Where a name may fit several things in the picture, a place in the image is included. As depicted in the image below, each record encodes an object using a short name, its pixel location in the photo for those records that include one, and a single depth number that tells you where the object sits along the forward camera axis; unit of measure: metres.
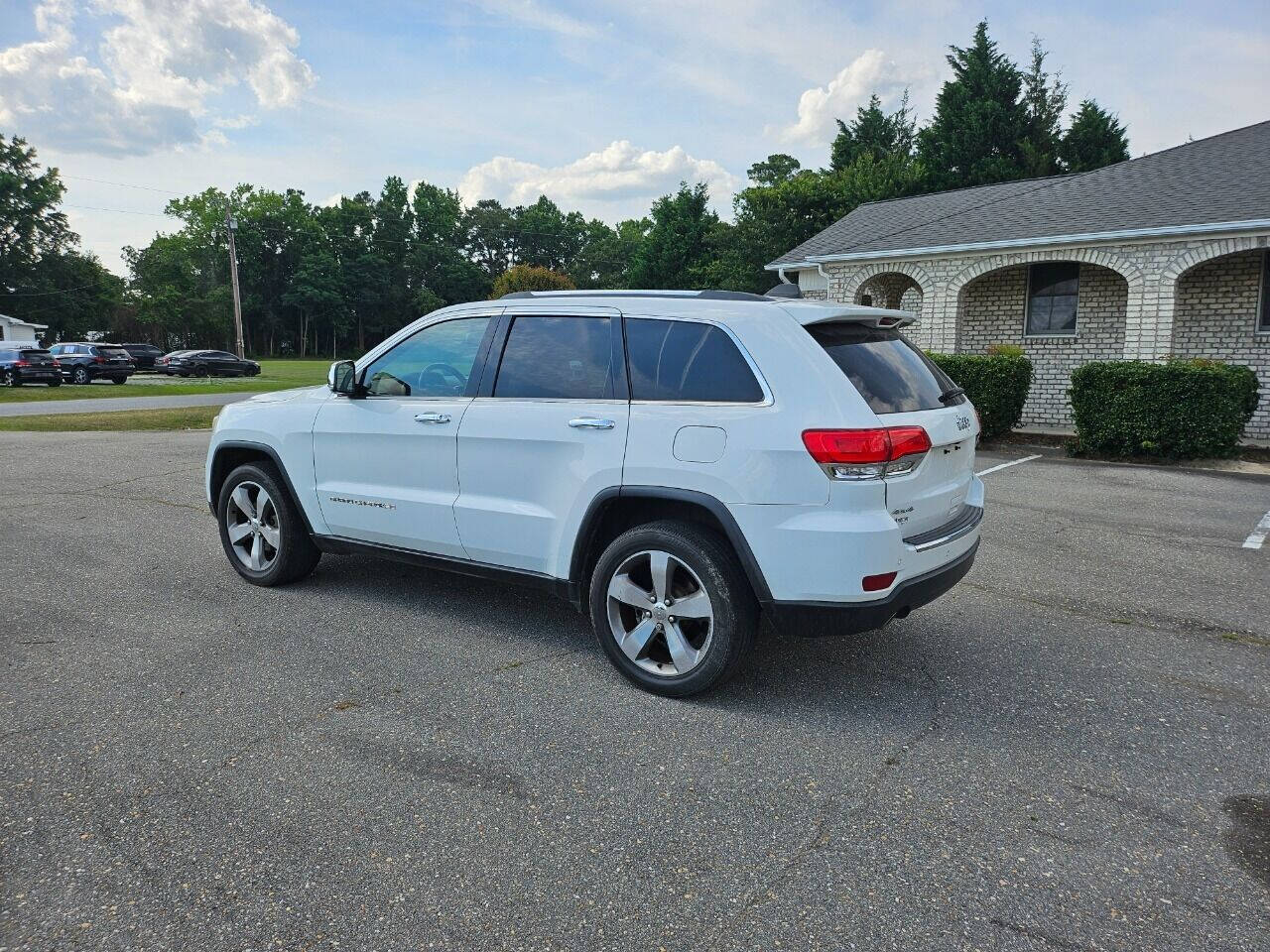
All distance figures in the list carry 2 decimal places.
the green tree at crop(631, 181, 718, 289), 50.59
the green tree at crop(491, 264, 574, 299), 57.03
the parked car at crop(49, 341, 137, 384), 34.47
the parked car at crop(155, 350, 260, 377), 42.00
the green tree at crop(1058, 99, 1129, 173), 41.94
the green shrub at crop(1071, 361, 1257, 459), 11.54
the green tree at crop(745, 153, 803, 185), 71.69
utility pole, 48.44
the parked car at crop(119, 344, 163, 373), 46.06
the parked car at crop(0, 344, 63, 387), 32.38
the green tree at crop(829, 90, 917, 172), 48.88
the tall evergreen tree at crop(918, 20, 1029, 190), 41.66
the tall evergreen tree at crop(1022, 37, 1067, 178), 41.22
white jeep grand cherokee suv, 3.56
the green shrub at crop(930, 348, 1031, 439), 13.71
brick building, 14.97
